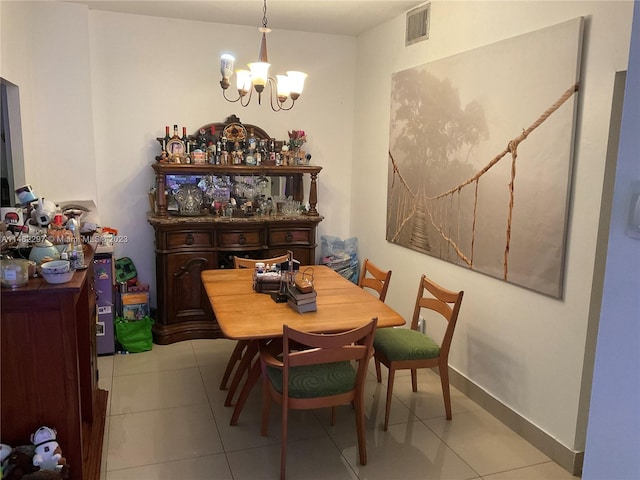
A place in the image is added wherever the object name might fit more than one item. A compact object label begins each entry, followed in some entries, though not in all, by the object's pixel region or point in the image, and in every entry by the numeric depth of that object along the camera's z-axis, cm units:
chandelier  282
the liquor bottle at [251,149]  436
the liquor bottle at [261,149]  449
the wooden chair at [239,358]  300
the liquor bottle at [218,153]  431
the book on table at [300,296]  266
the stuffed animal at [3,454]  190
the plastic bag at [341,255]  477
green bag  395
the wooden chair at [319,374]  227
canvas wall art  258
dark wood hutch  410
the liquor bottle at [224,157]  432
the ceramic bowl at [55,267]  197
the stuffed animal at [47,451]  193
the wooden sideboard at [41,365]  193
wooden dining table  246
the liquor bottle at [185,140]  425
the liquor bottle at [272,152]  449
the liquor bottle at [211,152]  429
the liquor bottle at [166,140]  416
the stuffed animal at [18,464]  191
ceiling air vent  367
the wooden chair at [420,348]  291
